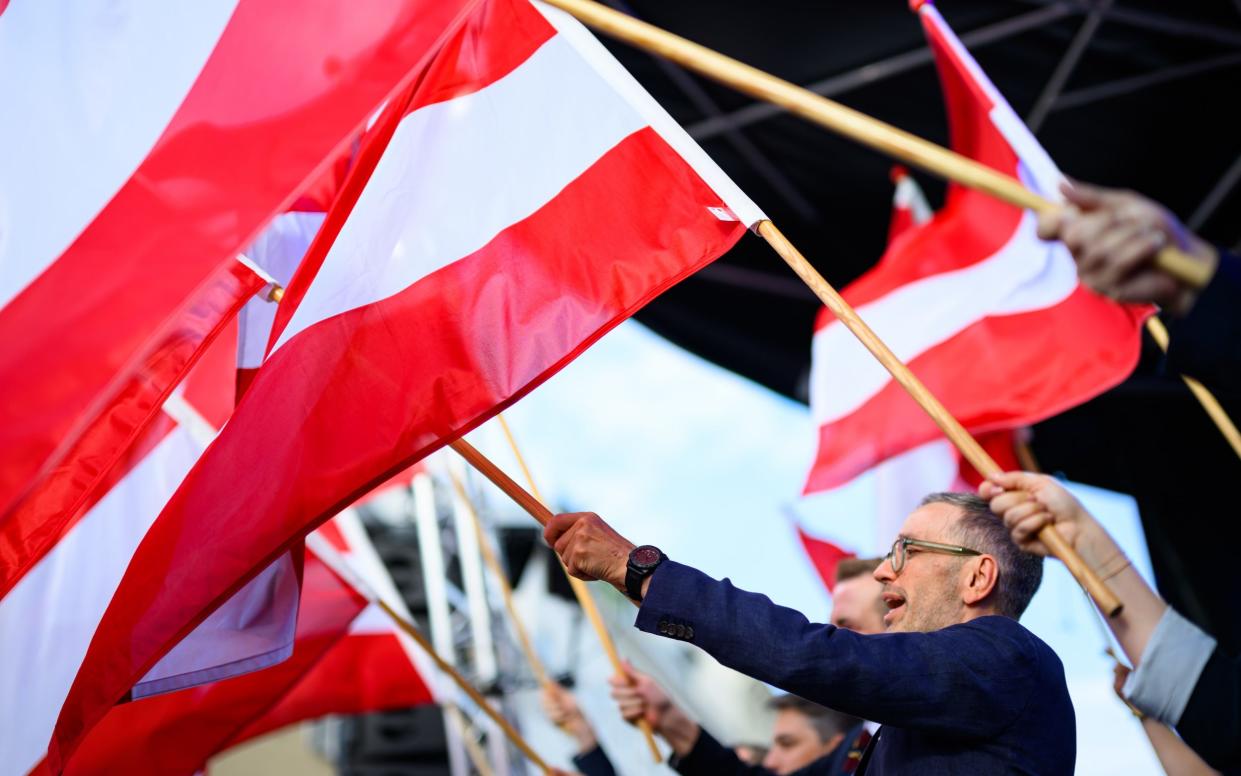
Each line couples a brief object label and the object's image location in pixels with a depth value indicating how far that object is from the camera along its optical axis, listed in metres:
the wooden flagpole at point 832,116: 1.58
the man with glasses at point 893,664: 2.16
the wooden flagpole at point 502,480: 2.85
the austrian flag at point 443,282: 2.57
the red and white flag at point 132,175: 2.80
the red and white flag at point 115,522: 3.58
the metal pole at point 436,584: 7.96
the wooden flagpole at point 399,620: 4.12
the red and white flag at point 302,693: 3.87
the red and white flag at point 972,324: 4.35
